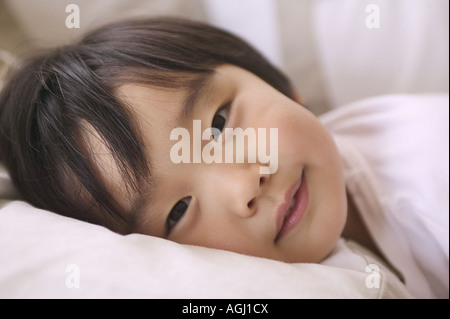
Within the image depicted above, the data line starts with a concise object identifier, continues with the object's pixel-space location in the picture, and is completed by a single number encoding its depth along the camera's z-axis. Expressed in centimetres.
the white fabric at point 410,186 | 32
